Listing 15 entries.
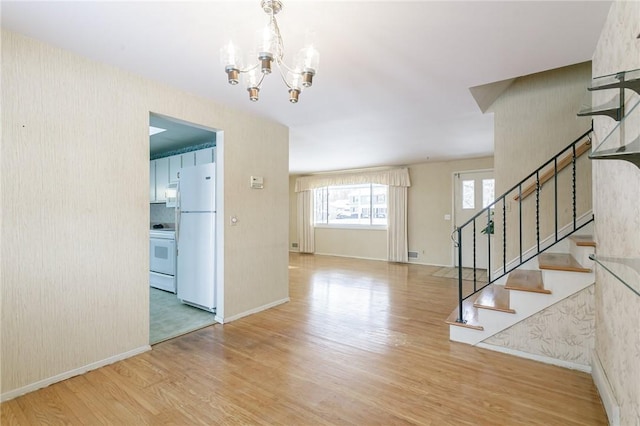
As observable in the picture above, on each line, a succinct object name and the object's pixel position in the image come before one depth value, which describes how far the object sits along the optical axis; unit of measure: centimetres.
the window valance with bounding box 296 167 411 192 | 704
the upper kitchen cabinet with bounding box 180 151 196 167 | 440
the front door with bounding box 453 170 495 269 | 607
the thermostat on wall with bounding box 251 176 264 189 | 353
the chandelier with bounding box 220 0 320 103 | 148
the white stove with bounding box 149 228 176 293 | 432
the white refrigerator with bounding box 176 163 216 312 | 346
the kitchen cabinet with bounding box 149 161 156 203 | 522
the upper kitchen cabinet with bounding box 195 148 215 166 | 409
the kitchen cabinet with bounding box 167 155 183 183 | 469
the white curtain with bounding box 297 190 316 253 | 859
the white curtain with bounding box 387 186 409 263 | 704
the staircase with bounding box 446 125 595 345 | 231
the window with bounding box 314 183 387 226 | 757
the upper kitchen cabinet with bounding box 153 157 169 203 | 495
